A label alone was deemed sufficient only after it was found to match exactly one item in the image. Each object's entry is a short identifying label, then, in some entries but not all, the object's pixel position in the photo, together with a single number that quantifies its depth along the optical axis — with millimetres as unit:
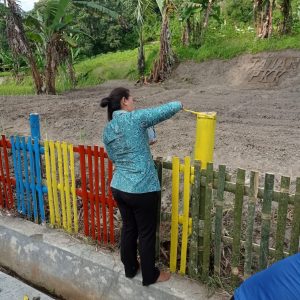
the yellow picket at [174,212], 2433
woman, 2180
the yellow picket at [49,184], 3110
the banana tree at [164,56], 11874
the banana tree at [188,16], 12937
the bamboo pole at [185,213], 2403
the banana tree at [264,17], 12249
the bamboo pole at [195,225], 2360
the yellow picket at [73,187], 2938
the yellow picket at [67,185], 2989
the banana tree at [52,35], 10155
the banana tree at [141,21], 12427
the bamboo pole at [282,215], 2075
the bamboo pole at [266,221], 2110
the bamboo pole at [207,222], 2317
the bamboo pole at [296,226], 2039
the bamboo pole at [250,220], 2152
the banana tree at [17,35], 9497
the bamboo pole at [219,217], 2263
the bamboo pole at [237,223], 2202
